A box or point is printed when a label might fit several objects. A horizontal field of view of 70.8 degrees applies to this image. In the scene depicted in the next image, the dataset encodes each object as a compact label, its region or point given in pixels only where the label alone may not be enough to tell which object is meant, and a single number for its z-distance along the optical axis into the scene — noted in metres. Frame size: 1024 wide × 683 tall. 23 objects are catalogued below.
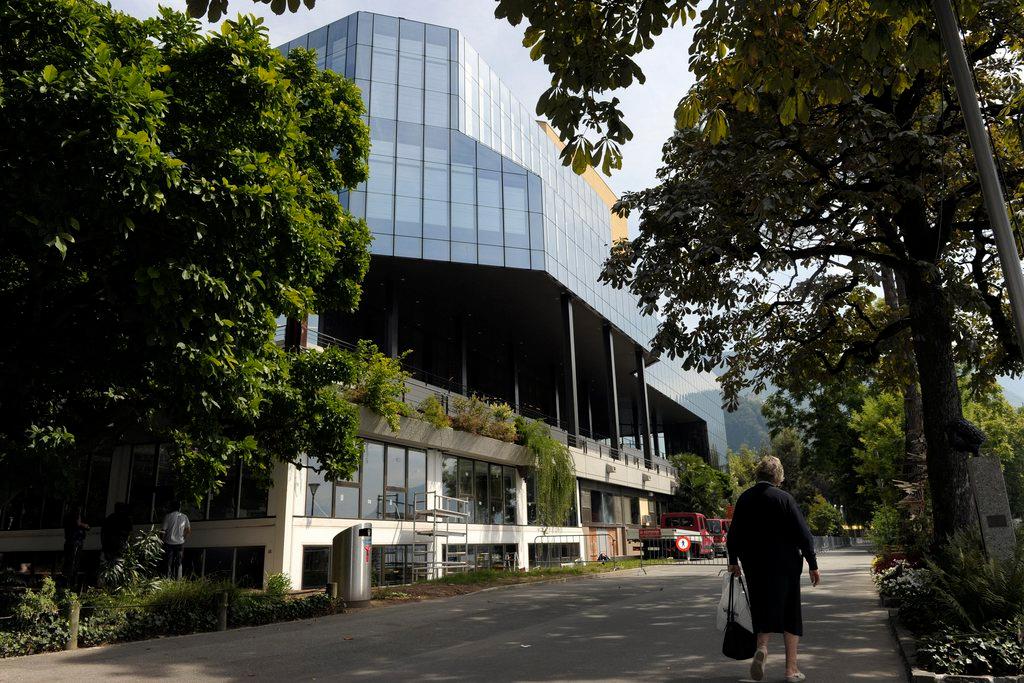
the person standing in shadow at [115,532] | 13.78
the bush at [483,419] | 24.48
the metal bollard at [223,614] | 10.85
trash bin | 13.52
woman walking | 5.89
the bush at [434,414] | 21.88
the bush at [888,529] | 17.75
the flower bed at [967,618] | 5.66
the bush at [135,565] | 11.87
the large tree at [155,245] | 8.02
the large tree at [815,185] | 6.11
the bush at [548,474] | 28.04
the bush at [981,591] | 6.35
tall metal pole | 5.36
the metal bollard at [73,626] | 9.30
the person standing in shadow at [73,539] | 15.20
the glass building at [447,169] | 30.14
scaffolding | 20.98
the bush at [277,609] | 11.36
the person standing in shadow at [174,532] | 14.46
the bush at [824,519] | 71.50
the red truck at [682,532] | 36.69
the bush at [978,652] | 5.59
